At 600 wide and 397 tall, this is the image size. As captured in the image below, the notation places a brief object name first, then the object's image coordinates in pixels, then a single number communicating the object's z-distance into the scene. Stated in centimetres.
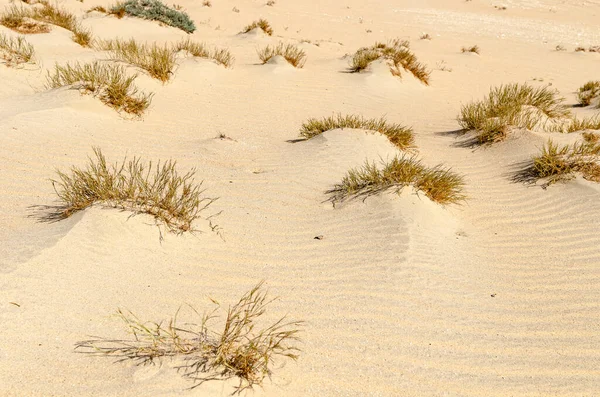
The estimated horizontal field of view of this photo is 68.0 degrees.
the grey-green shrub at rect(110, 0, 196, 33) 1199
